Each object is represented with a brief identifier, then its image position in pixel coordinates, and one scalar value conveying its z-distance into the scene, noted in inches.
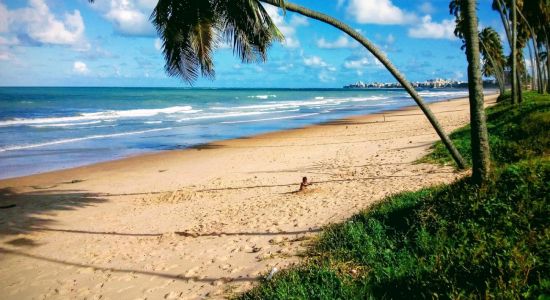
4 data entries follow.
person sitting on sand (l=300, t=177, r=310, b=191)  362.0
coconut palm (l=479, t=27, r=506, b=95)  1737.2
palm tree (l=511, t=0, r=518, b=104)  715.4
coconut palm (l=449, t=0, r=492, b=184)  210.2
